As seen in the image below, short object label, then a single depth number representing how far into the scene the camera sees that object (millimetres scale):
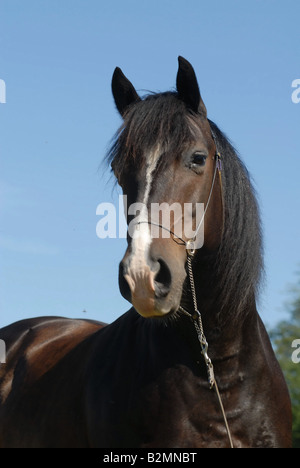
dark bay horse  3930
